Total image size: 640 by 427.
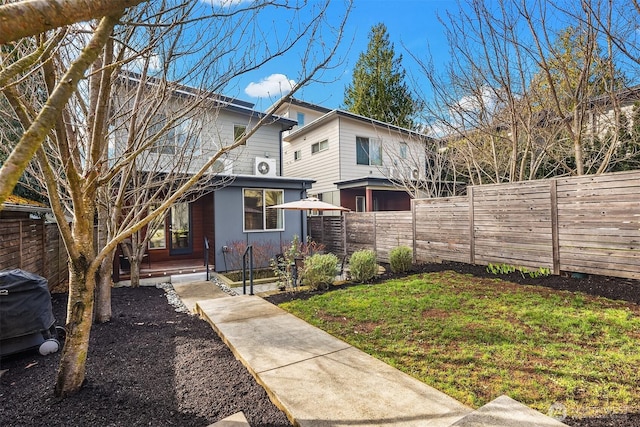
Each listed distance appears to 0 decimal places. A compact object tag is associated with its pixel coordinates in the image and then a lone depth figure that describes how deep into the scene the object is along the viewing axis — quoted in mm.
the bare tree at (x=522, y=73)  5531
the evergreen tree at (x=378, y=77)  21875
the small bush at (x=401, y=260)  7770
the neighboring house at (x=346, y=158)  14477
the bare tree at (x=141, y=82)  2389
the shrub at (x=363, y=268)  6957
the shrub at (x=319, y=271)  6344
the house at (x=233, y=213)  9773
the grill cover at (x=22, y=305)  3191
